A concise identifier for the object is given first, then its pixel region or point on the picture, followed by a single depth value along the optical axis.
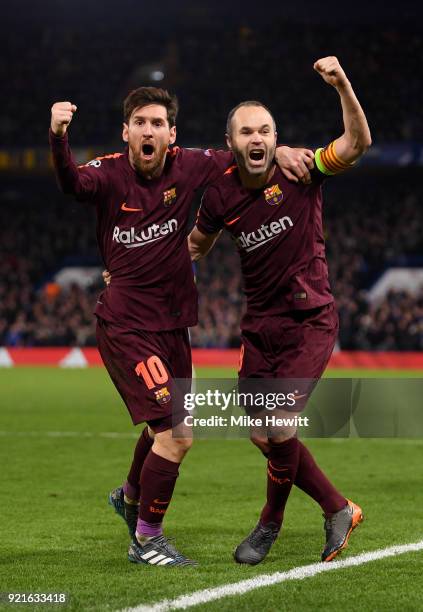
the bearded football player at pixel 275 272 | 11.12
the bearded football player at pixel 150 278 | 11.18
